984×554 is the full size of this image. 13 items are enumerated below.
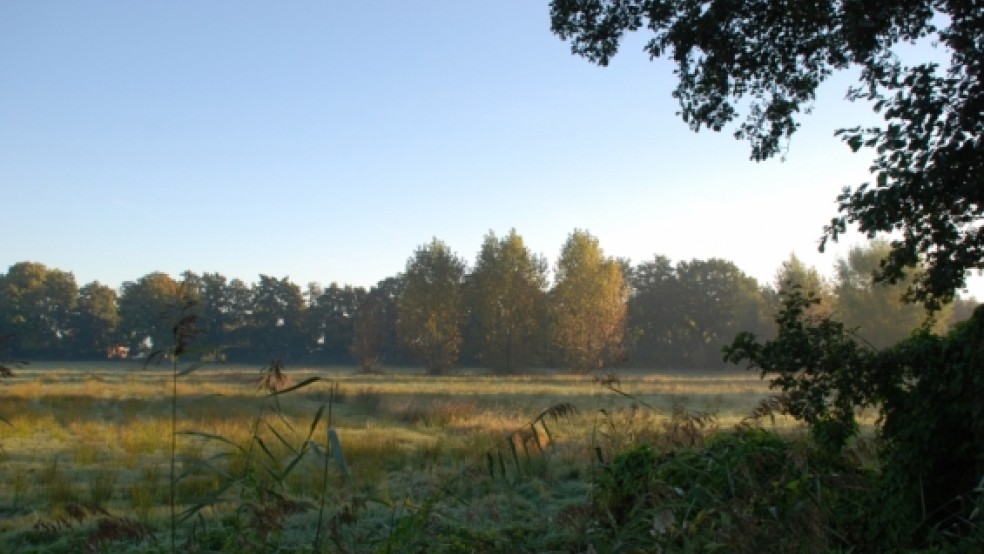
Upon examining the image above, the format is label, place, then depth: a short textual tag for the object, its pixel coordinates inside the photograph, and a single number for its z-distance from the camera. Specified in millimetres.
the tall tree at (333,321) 90438
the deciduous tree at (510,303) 61781
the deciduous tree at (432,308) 60406
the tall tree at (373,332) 64500
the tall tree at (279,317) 86938
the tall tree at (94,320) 73312
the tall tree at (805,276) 59881
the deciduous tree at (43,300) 70938
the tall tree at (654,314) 82938
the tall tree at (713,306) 81812
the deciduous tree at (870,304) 58406
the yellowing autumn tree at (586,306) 58125
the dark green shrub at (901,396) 4047
